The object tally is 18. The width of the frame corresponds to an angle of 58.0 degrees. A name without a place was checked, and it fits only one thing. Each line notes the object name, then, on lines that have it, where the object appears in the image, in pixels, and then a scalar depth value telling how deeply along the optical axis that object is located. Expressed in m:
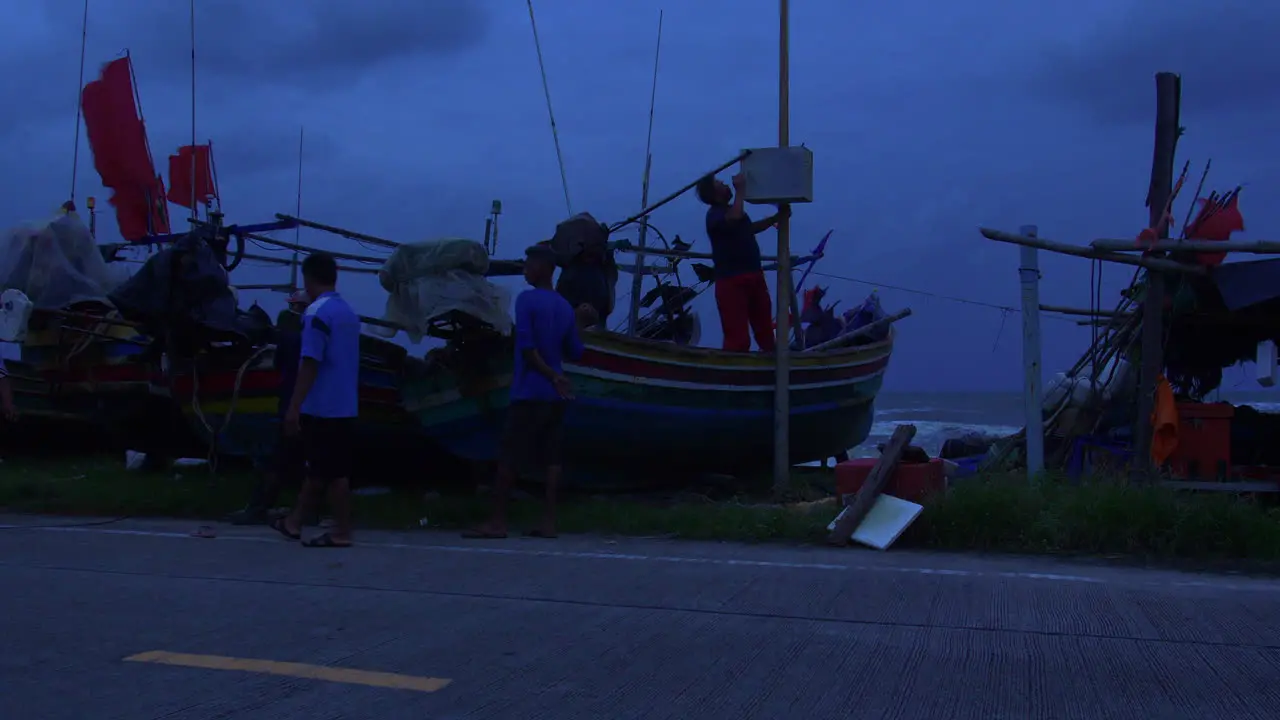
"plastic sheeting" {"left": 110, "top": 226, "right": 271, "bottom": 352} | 10.17
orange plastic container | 9.24
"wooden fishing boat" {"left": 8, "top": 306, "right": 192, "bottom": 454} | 12.86
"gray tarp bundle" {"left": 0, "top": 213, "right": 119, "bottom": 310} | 12.35
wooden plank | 7.58
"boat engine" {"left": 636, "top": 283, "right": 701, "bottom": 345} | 13.77
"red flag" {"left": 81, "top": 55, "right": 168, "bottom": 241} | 14.56
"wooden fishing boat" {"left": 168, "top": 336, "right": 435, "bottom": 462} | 10.78
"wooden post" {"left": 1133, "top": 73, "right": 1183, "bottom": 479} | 9.08
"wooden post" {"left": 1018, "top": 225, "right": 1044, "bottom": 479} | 9.27
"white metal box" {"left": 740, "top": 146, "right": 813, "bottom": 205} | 9.81
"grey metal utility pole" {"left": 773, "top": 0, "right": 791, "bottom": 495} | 9.97
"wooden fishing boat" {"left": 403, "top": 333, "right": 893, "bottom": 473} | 9.62
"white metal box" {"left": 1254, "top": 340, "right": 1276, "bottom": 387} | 9.54
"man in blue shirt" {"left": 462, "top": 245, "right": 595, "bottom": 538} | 8.03
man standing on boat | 10.39
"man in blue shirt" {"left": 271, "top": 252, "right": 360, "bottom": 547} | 7.46
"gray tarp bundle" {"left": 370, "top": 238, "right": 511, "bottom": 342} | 8.78
